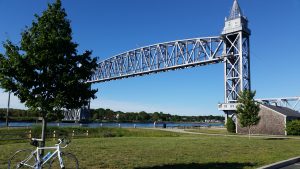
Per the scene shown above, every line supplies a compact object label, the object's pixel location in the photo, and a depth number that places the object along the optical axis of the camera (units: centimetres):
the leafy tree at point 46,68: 740
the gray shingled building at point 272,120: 3684
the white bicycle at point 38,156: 675
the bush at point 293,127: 3495
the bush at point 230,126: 4202
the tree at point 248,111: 2680
